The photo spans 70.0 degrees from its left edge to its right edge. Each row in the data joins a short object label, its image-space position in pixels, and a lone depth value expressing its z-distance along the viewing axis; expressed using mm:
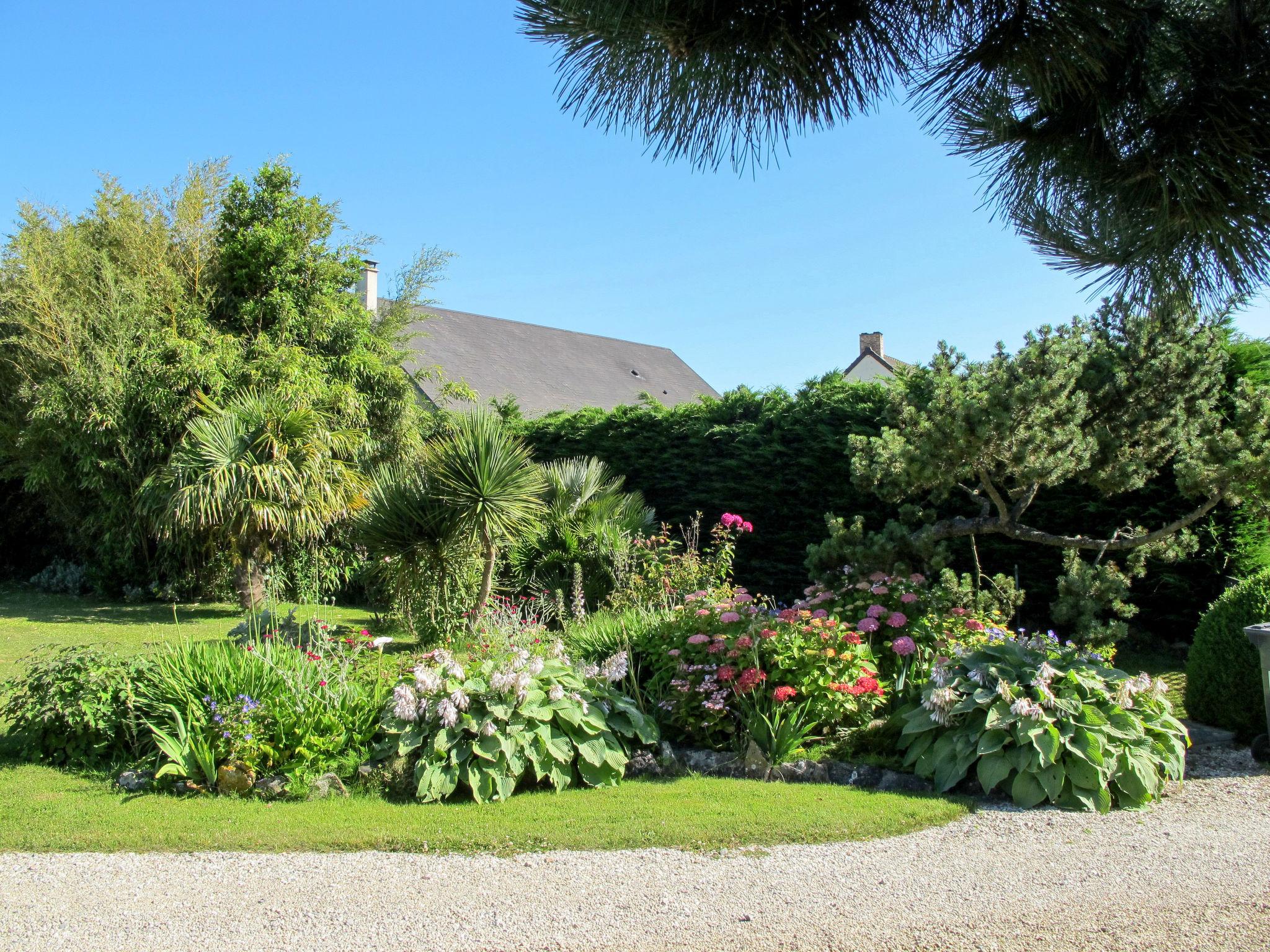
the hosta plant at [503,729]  4590
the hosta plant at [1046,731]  4465
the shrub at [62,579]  14133
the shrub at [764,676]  5207
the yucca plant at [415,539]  7887
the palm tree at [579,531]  9648
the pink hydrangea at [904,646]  5504
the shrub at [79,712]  5098
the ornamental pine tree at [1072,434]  5719
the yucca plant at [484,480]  7566
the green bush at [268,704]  4723
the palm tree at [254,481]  10297
